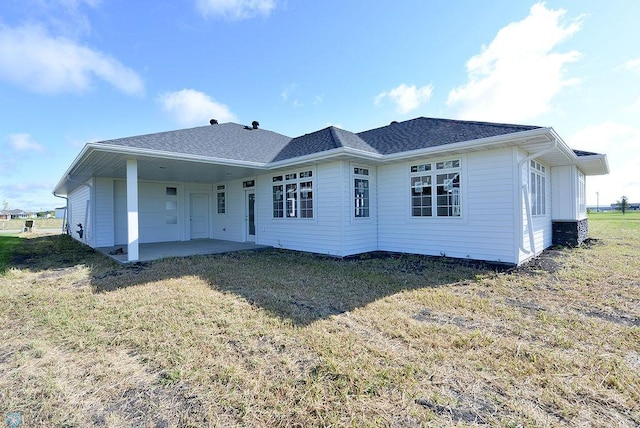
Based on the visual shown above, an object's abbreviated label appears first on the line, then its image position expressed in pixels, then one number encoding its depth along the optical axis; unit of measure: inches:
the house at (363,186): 271.7
